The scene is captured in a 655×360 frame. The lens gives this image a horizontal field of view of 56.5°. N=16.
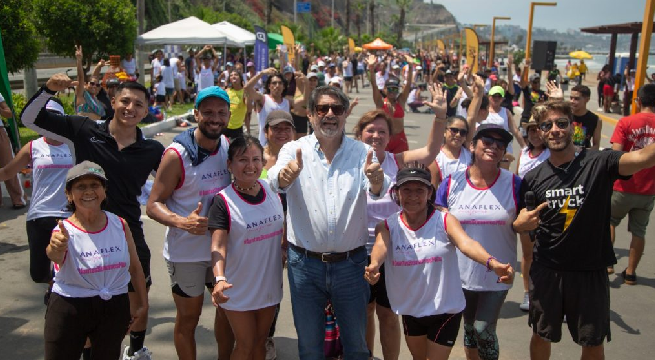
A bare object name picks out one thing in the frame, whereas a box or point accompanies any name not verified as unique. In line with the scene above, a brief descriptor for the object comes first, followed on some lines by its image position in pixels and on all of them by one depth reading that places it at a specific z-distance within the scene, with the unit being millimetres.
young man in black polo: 3984
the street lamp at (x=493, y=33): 31719
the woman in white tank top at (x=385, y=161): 4133
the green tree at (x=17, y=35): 10742
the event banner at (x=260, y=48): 18453
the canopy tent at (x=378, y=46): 40031
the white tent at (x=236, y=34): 21375
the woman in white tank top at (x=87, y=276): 3312
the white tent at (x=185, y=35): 18938
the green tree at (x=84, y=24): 14188
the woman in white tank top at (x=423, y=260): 3529
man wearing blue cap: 3836
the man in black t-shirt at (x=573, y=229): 3707
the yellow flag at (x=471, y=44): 18139
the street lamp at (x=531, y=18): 24734
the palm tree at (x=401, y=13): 96312
